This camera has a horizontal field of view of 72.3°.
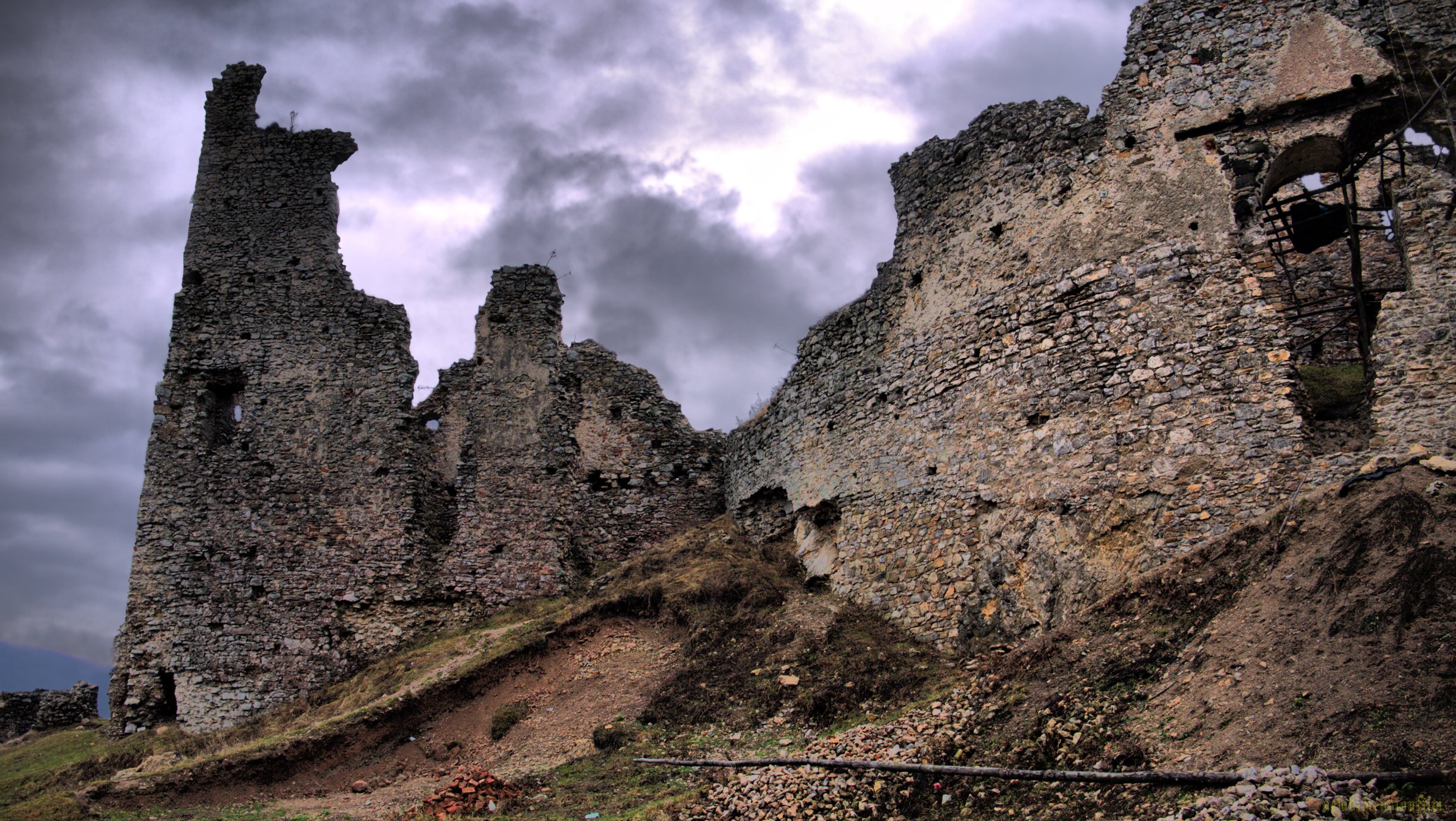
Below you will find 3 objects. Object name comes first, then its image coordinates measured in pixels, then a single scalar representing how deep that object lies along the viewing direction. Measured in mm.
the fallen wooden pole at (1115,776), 5816
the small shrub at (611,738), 12188
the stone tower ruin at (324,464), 17344
